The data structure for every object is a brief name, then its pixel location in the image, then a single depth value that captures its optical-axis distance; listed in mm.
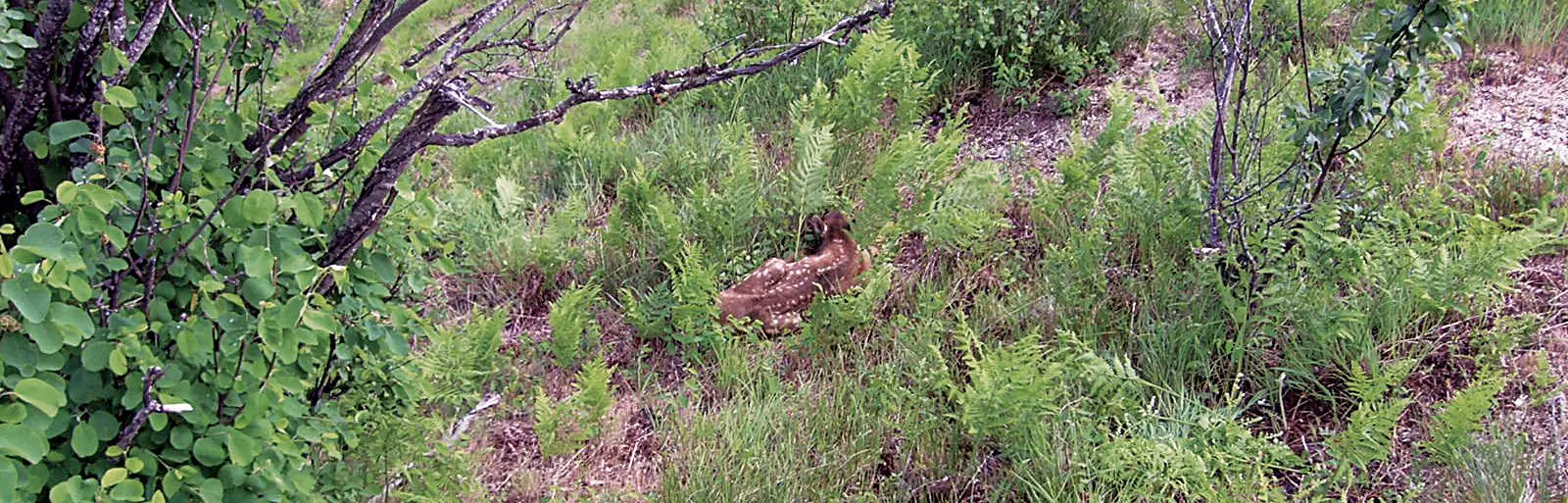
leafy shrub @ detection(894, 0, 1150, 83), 5465
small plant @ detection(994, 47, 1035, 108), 5461
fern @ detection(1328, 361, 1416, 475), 2871
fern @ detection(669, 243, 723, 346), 3861
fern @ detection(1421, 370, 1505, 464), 2824
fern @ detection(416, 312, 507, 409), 3367
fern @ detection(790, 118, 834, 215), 4461
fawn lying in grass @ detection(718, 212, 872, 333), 3984
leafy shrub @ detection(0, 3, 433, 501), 1734
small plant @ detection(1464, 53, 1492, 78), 4797
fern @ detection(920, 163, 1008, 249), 4047
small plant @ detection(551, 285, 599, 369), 3807
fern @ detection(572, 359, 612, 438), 3398
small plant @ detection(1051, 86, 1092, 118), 5363
